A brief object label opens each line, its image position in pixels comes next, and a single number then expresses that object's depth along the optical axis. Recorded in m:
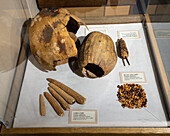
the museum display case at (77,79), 1.05
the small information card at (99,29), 1.53
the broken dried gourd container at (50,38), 1.07
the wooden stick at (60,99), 1.10
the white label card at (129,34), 1.48
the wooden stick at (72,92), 1.13
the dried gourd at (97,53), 1.08
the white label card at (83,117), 1.04
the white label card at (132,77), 1.22
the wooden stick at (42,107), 1.09
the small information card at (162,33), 1.16
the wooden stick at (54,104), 1.08
